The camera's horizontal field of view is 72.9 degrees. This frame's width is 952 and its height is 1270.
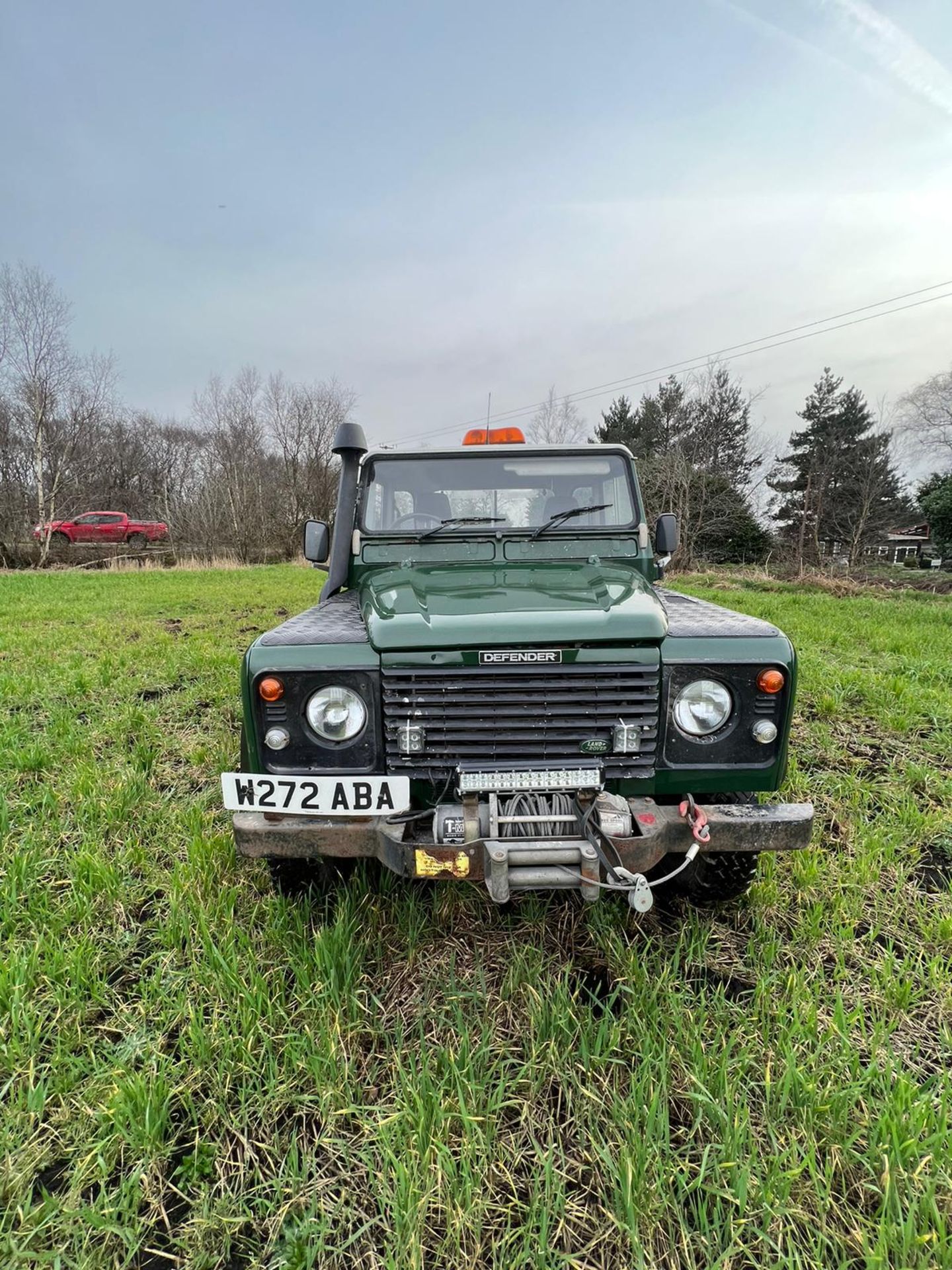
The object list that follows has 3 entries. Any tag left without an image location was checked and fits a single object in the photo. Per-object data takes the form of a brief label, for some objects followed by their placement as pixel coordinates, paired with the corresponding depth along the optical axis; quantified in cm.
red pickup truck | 2484
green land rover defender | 193
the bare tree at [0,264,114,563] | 2355
